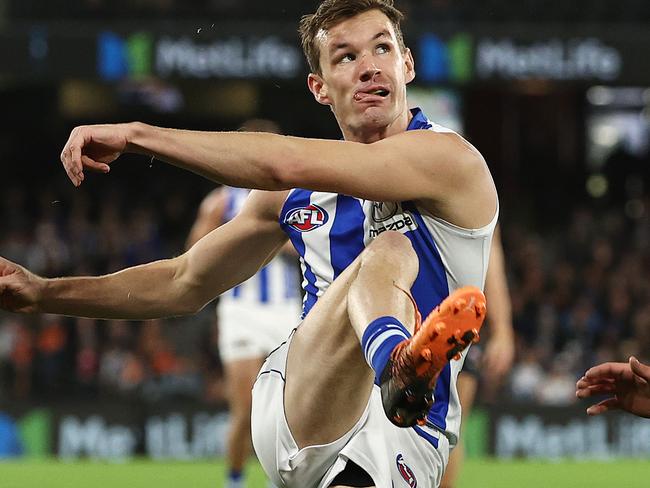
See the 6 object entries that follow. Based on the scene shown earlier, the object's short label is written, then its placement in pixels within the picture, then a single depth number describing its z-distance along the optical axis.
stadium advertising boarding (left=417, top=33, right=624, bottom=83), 25.25
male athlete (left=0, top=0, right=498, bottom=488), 6.89
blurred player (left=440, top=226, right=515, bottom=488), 12.78
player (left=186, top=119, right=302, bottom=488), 15.77
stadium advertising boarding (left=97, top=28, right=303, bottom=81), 24.91
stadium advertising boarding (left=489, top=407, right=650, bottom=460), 24.36
